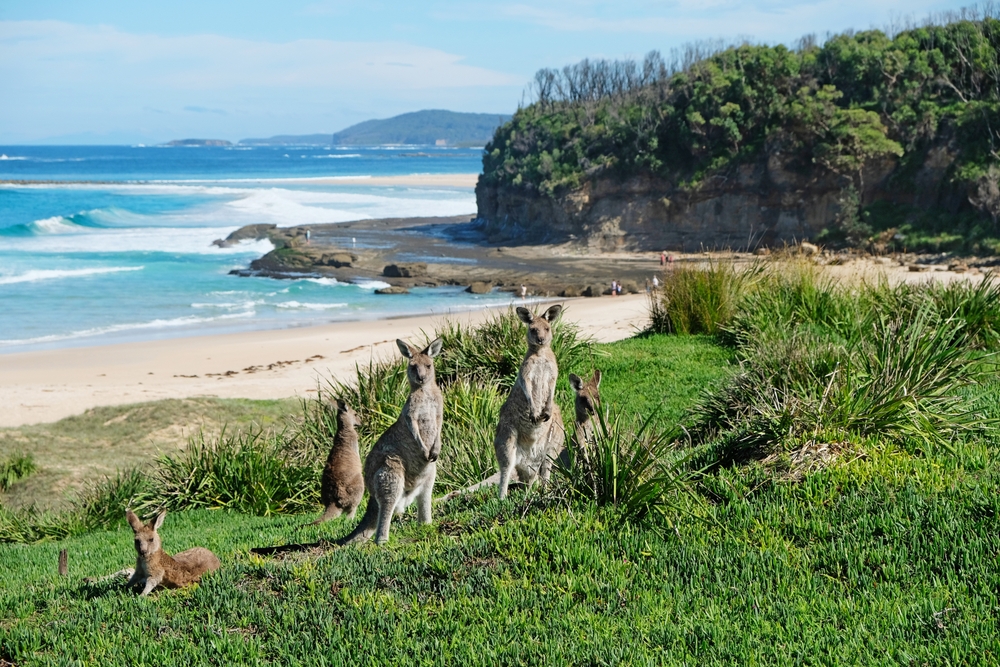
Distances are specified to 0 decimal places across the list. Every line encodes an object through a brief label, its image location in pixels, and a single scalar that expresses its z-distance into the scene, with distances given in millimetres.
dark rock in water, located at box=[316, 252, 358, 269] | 50019
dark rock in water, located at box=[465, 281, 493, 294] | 41656
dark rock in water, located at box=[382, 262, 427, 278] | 46875
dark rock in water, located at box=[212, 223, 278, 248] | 59750
